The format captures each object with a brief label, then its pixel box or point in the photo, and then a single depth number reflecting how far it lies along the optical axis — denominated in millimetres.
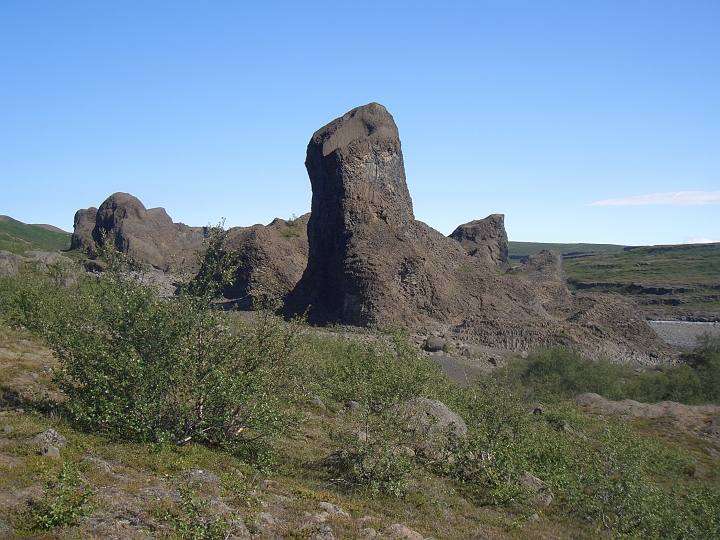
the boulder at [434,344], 39281
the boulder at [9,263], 36516
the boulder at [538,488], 13398
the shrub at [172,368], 10898
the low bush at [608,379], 32719
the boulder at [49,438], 9719
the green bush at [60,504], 7152
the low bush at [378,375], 13906
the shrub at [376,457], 11414
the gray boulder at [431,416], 12961
